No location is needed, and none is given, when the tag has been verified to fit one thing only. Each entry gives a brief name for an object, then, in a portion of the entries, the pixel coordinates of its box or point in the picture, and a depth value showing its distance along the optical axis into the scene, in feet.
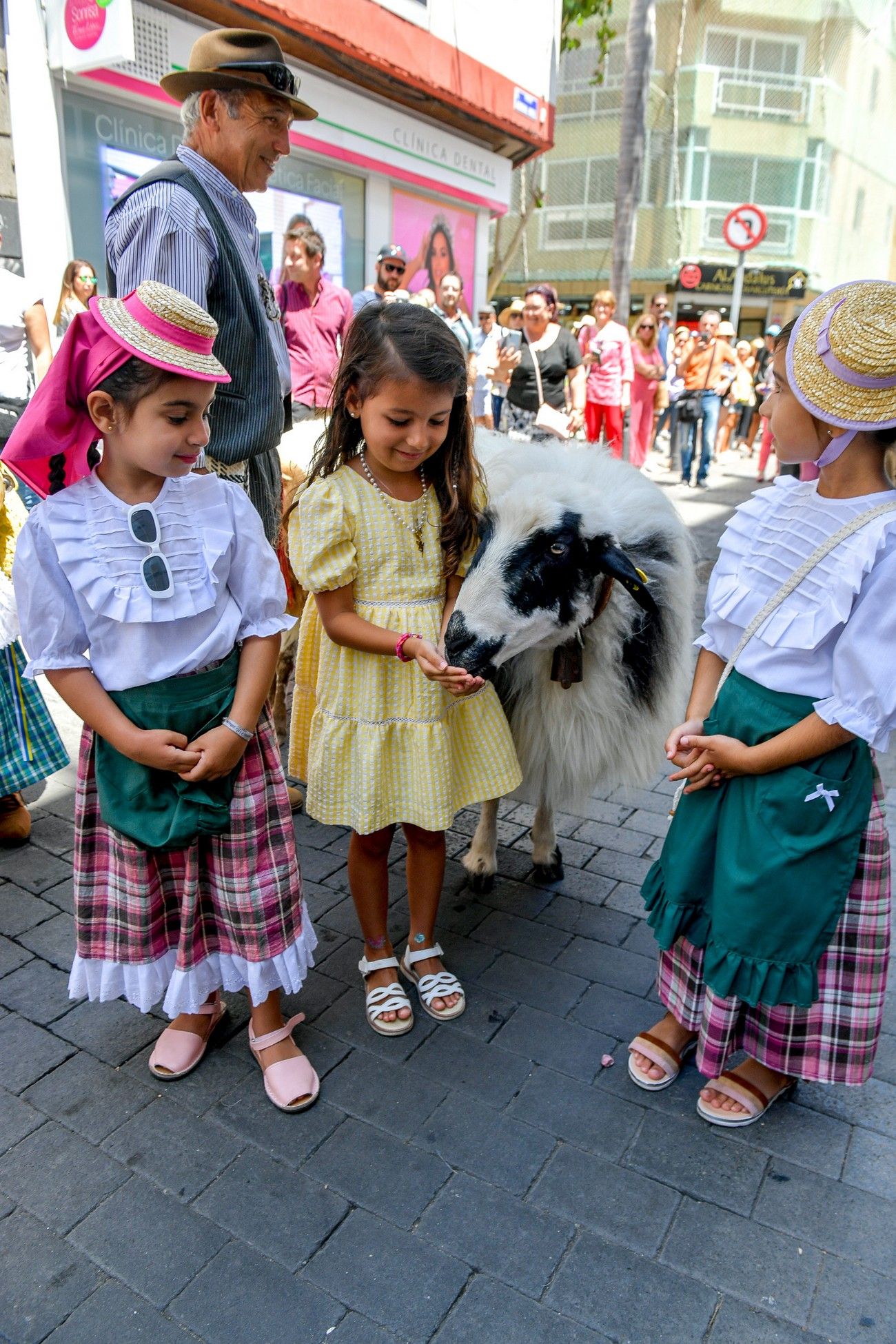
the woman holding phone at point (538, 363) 25.76
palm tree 52.80
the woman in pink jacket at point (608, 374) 35.70
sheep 8.07
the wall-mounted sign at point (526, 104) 44.42
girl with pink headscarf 6.13
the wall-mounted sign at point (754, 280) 98.32
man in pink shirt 19.26
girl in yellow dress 7.31
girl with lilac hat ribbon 5.84
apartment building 98.02
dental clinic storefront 26.58
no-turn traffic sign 41.01
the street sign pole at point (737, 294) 43.61
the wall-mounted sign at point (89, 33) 22.74
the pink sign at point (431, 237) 41.75
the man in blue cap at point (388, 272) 25.29
